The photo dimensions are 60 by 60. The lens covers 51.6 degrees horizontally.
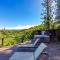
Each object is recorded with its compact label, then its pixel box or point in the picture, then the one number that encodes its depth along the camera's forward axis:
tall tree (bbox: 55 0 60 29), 8.56
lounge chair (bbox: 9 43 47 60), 2.22
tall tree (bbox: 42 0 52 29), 11.51
